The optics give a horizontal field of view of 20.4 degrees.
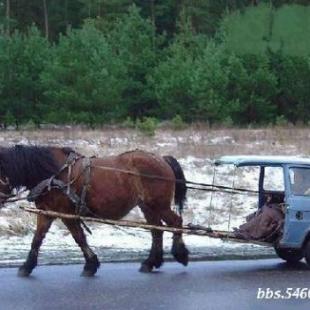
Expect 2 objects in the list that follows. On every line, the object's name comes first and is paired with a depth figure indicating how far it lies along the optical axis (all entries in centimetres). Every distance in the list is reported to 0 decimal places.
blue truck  1172
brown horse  1115
